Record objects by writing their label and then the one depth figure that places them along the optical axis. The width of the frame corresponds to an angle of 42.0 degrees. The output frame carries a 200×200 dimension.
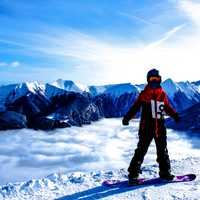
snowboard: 6.82
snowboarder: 6.73
